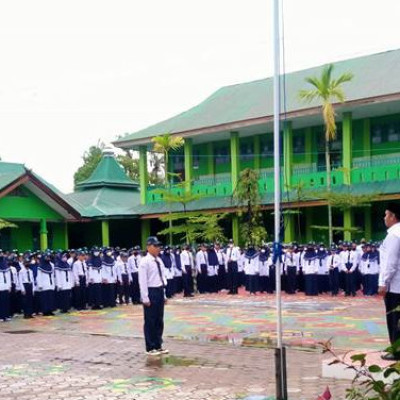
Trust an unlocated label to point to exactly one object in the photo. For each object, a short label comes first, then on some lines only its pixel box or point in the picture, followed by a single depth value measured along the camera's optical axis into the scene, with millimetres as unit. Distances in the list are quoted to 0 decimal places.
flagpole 6122
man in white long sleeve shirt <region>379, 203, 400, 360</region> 6582
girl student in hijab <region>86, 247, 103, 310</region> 17094
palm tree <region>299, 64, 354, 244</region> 22484
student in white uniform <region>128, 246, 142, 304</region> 18236
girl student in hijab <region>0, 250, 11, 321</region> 14672
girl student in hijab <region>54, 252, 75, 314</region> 16078
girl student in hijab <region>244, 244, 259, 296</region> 19766
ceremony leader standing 9570
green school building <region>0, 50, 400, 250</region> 24781
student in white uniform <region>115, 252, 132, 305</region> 18188
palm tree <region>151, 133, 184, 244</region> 26078
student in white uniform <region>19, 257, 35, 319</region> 15273
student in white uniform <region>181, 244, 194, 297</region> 20469
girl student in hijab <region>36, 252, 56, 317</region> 15539
